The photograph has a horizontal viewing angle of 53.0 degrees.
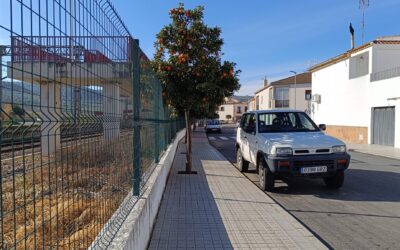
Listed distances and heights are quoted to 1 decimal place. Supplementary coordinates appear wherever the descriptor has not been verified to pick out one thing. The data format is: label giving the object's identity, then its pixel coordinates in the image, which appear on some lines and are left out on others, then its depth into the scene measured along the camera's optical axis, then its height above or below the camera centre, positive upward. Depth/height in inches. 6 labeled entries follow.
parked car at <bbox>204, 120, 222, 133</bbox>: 1868.8 -49.4
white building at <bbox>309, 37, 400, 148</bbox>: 909.2 +59.6
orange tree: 418.6 +53.9
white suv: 335.6 -29.8
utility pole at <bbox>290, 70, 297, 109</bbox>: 2352.6 +170.5
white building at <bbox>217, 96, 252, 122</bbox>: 4522.6 +65.0
